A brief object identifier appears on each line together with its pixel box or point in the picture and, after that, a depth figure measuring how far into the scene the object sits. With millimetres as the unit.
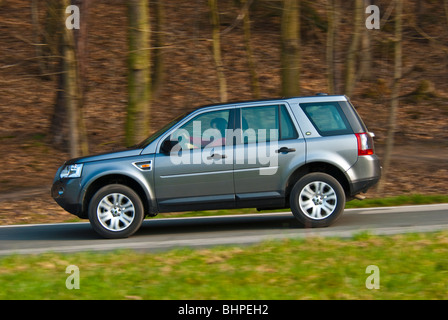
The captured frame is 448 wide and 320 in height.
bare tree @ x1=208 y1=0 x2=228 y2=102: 16953
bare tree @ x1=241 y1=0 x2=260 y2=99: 18141
